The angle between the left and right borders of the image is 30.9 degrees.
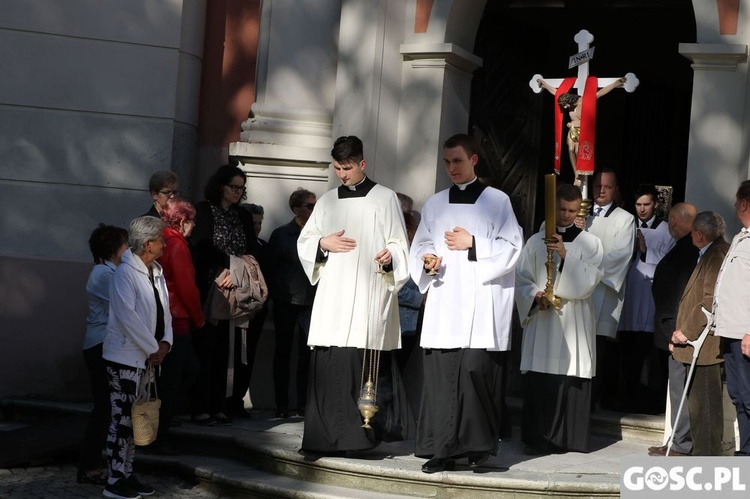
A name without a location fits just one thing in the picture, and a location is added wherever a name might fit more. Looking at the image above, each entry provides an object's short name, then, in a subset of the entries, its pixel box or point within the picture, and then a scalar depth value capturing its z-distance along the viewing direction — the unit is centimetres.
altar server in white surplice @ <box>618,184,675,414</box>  961
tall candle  759
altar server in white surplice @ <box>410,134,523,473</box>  763
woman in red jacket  841
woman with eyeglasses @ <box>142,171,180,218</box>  875
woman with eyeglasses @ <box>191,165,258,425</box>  908
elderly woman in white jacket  739
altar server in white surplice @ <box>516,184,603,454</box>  854
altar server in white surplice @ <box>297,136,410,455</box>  786
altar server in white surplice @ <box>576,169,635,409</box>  930
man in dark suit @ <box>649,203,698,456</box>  832
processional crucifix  941
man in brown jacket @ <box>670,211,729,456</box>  794
